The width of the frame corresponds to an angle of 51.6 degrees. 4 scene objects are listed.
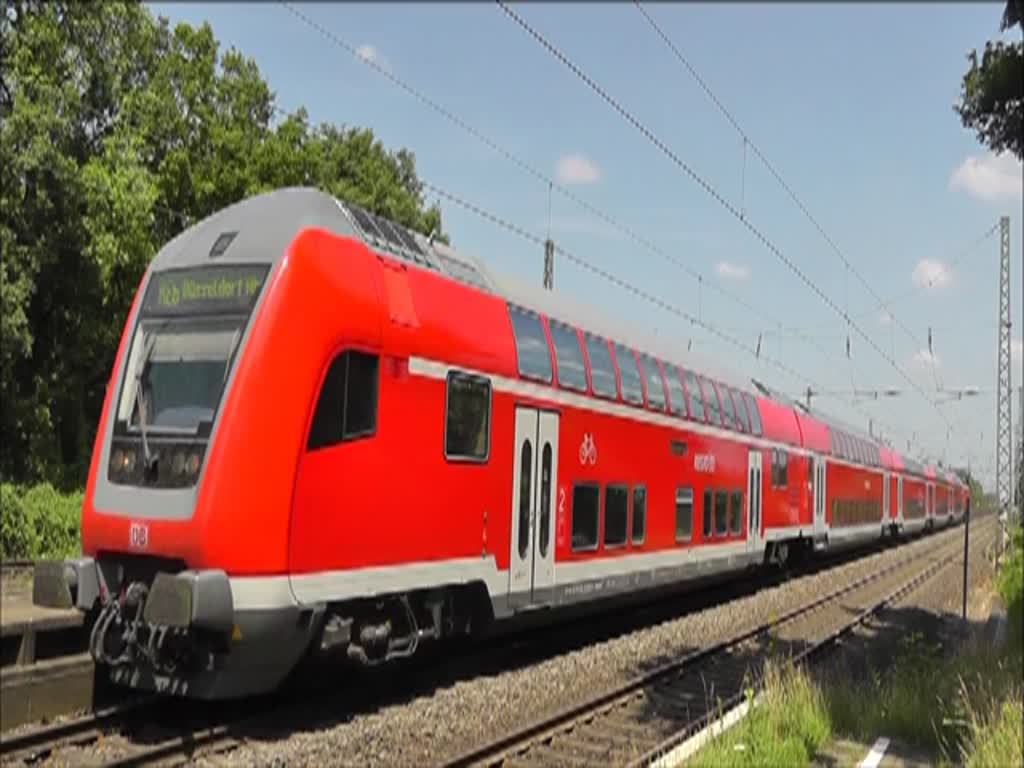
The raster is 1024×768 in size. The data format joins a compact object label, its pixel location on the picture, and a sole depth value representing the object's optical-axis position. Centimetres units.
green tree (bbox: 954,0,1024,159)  897
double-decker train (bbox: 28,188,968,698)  778
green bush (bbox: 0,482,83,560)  1897
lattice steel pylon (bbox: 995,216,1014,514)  2609
